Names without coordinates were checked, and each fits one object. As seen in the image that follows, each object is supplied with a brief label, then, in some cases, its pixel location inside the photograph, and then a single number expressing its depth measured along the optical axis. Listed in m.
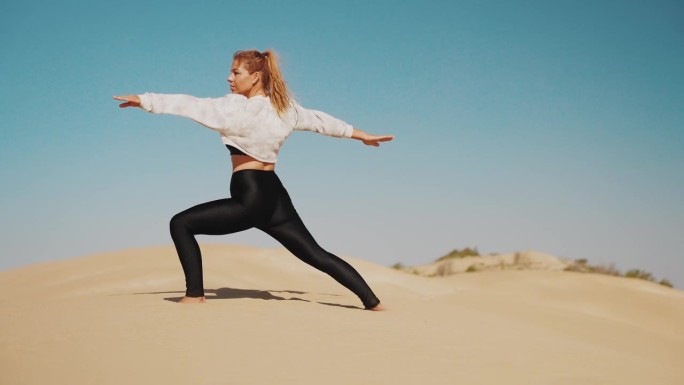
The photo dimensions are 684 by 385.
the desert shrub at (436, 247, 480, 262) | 21.11
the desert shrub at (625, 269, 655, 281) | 16.37
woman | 5.57
